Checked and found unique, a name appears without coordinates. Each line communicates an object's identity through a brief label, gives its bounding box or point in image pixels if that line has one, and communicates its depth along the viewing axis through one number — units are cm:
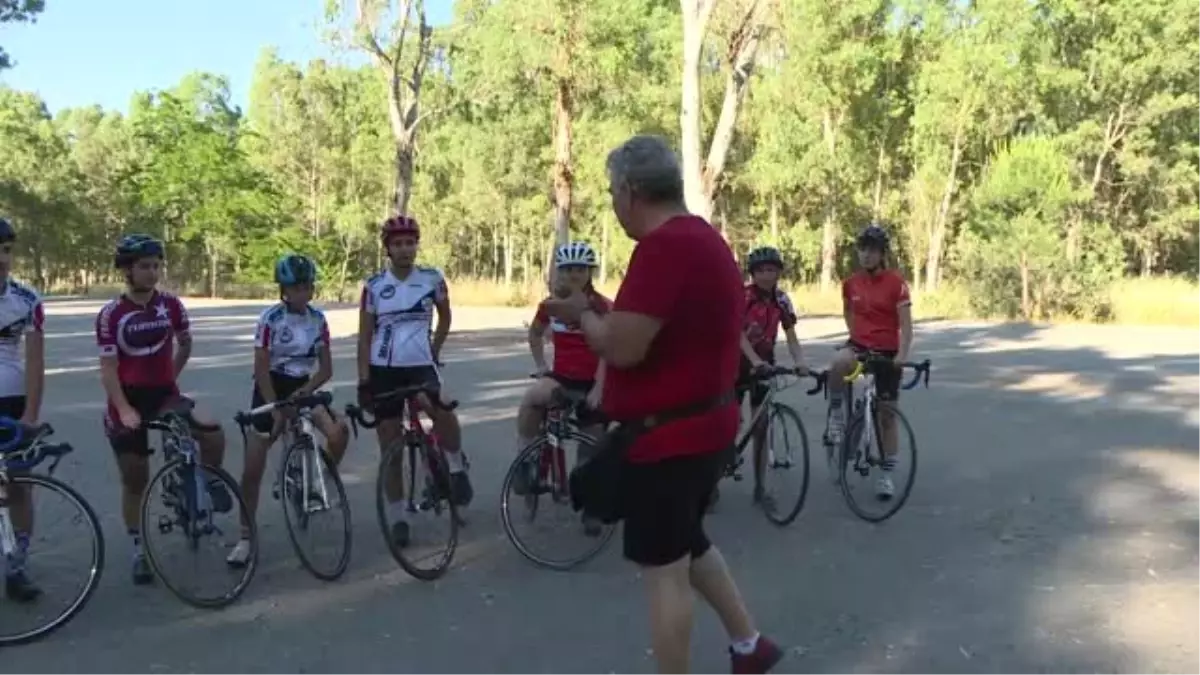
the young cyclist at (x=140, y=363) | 569
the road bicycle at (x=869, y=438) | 753
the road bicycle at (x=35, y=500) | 518
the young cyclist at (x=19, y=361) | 539
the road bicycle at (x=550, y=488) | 639
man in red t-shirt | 351
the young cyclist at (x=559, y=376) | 709
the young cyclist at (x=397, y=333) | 656
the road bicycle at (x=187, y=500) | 557
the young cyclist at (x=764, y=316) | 761
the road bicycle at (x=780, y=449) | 724
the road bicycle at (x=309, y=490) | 600
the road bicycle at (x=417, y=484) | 619
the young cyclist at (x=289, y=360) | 616
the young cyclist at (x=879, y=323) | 760
